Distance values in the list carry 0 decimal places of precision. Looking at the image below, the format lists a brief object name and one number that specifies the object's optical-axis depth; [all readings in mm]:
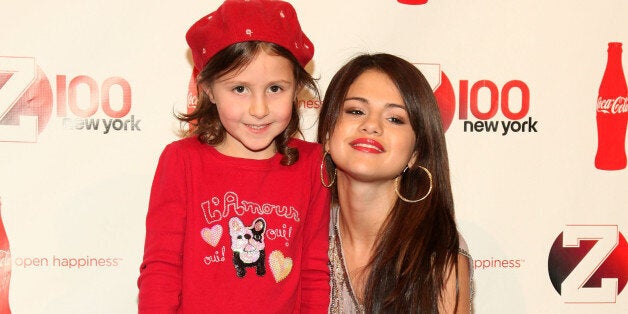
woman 1519
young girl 1401
